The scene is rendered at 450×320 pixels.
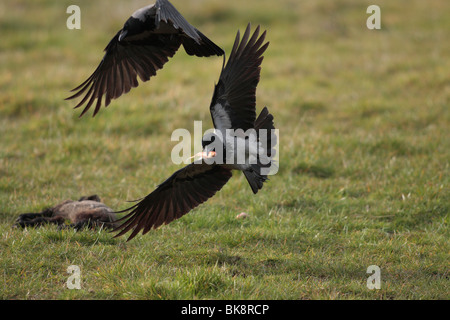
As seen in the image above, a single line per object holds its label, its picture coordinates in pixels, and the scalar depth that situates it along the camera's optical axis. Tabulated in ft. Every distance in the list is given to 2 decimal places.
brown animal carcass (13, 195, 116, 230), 35.19
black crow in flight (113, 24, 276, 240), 31.27
